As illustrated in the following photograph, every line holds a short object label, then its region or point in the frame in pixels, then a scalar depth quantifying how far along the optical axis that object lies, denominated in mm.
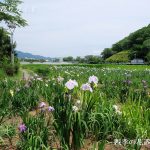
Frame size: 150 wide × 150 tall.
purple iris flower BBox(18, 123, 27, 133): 1812
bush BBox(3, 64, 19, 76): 10290
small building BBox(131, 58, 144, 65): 42749
